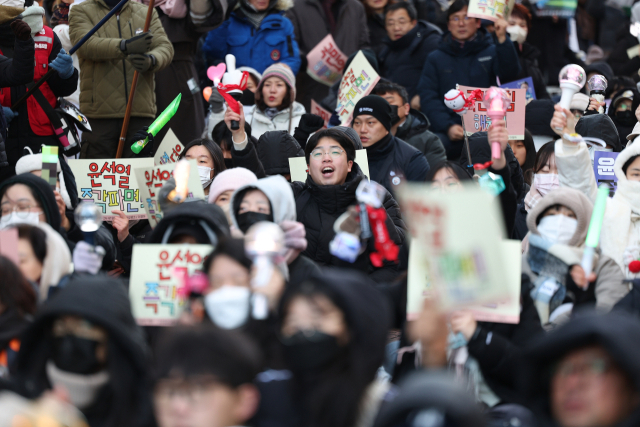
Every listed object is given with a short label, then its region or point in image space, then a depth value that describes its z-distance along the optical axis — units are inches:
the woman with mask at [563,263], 346.3
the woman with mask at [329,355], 255.6
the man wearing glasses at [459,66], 698.8
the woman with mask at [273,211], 363.6
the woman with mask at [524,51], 791.1
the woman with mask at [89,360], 265.1
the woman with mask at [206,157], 507.8
